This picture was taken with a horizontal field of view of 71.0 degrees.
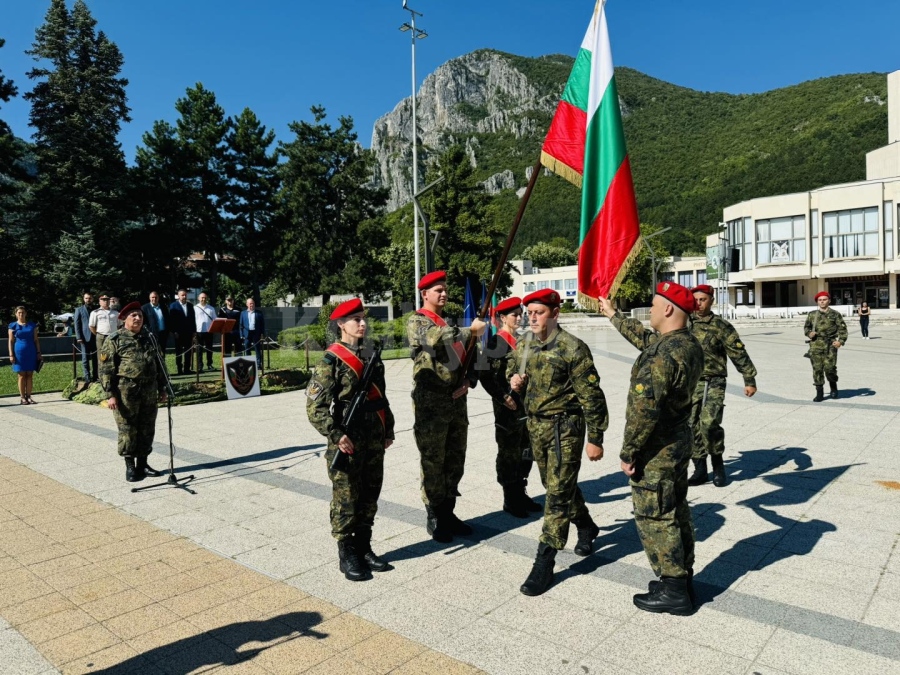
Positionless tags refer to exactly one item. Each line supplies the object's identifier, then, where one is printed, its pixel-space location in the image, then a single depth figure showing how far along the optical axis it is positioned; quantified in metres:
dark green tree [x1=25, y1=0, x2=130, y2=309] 32.47
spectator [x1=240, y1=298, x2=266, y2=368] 15.55
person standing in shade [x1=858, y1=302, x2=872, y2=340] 29.45
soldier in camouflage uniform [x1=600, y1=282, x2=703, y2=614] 3.72
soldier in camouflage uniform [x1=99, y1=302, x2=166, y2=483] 7.07
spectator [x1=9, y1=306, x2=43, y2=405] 12.93
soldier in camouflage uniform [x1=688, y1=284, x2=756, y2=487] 6.52
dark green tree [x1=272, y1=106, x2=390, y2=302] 45.28
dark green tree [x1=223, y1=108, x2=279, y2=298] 41.88
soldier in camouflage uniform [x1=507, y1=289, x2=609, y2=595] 4.17
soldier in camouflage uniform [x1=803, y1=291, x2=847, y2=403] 11.73
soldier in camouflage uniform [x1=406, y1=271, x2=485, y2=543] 4.85
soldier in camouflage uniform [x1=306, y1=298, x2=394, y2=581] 4.32
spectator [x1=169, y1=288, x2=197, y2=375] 15.76
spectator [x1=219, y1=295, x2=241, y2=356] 16.88
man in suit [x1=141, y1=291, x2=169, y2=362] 14.47
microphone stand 6.96
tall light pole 27.48
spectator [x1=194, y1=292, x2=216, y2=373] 15.47
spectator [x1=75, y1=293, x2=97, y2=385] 14.16
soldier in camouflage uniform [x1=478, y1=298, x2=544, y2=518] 5.70
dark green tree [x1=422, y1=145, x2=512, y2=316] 47.72
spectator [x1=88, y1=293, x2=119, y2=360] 13.43
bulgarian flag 5.38
